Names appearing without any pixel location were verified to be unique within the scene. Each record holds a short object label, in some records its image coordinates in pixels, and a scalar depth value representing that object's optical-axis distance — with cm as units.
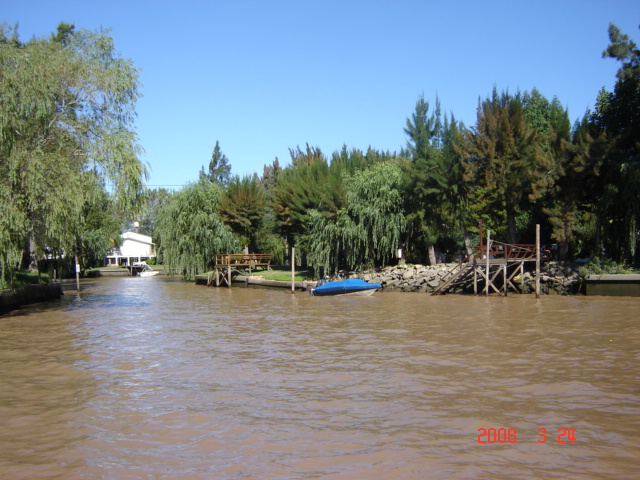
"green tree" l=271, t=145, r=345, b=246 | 4606
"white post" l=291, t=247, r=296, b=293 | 4053
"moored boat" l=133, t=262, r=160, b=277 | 7238
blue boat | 3562
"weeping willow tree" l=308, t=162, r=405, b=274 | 4256
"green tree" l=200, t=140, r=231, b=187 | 9888
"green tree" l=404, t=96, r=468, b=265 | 3994
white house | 9788
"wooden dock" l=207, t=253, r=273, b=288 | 5066
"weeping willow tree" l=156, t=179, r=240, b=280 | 5378
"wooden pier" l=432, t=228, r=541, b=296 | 3372
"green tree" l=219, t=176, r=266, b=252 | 5600
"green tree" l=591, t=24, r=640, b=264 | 3102
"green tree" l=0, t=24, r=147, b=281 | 2341
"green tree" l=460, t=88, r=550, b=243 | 3612
